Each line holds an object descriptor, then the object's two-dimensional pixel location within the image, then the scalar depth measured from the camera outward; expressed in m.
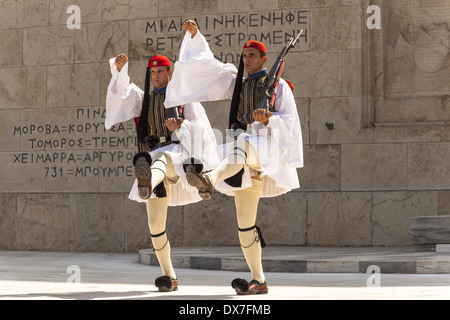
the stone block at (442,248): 11.34
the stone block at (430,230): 11.14
